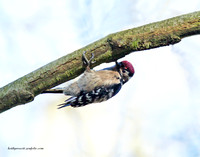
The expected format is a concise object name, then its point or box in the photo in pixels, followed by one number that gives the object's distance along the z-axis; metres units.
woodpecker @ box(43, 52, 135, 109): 7.22
